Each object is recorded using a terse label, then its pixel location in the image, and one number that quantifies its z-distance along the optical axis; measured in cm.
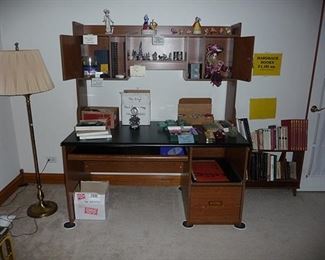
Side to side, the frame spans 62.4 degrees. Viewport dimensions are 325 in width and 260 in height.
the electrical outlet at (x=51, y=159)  291
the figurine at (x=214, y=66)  248
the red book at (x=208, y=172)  227
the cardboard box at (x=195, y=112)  261
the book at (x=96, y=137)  218
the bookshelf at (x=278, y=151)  267
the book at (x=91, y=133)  218
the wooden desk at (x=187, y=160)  213
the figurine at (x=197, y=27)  240
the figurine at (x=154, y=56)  248
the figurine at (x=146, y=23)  241
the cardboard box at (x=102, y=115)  246
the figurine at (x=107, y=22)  244
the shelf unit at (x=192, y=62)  218
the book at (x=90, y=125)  222
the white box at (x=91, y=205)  229
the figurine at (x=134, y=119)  248
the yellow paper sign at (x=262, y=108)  272
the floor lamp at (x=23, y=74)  196
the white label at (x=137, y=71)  246
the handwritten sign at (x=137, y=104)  253
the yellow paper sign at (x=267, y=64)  260
